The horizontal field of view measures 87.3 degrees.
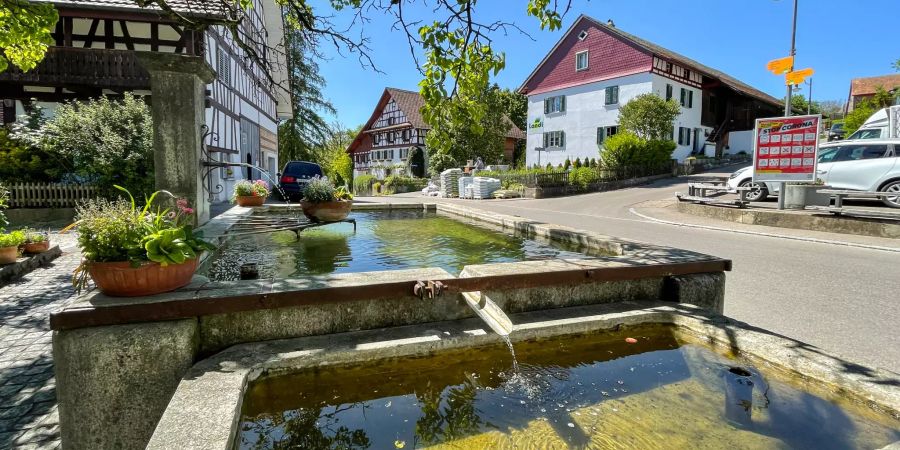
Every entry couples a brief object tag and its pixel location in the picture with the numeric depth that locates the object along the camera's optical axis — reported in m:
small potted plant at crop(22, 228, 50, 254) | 7.29
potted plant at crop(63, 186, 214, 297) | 2.58
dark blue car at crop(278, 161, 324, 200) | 17.28
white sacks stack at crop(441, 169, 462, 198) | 29.31
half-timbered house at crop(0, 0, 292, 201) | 15.02
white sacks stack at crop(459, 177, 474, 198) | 26.58
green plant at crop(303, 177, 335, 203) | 6.87
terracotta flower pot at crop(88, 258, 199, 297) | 2.56
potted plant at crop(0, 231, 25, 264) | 6.43
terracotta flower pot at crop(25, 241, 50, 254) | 7.27
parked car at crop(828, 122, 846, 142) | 29.27
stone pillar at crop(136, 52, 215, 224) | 5.23
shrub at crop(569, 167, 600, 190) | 26.17
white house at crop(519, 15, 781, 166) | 33.03
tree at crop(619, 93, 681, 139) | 29.03
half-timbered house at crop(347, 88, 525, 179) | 47.81
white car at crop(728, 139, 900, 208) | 12.17
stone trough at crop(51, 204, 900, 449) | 2.35
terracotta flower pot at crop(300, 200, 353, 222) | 6.91
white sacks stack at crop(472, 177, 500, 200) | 25.77
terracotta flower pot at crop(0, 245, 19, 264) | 6.42
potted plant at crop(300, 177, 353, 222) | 6.89
